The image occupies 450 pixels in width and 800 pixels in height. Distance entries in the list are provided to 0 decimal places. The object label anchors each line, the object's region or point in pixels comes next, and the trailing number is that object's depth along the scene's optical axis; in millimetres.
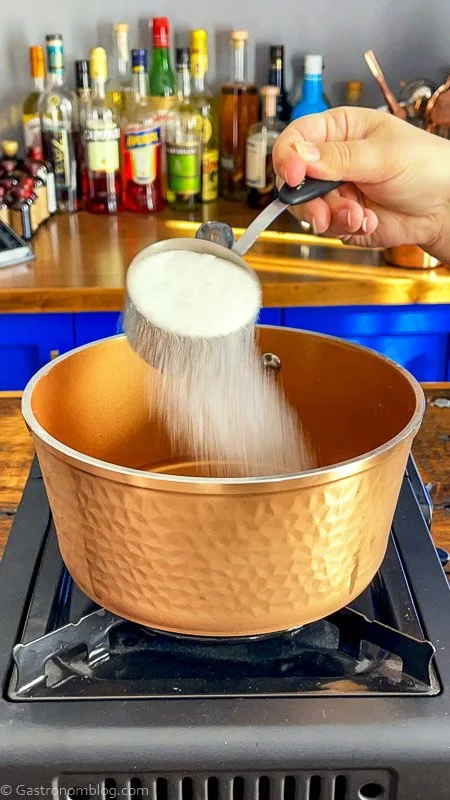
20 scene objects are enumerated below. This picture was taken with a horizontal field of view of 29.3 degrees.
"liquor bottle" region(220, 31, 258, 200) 1899
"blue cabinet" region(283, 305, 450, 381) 1530
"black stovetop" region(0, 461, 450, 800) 491
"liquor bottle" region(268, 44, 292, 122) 1813
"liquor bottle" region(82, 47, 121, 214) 1762
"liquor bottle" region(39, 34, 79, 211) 1793
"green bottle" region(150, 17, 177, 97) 1854
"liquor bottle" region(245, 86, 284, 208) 1786
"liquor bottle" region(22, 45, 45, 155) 1792
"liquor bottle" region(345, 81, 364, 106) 1901
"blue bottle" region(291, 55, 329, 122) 1771
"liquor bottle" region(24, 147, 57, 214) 1757
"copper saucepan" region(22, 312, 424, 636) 471
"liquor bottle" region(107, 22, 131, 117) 1808
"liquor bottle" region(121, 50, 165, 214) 1784
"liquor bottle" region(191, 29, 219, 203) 1802
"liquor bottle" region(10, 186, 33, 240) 1647
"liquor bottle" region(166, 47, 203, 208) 1819
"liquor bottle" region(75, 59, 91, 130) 1784
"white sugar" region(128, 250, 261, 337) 657
